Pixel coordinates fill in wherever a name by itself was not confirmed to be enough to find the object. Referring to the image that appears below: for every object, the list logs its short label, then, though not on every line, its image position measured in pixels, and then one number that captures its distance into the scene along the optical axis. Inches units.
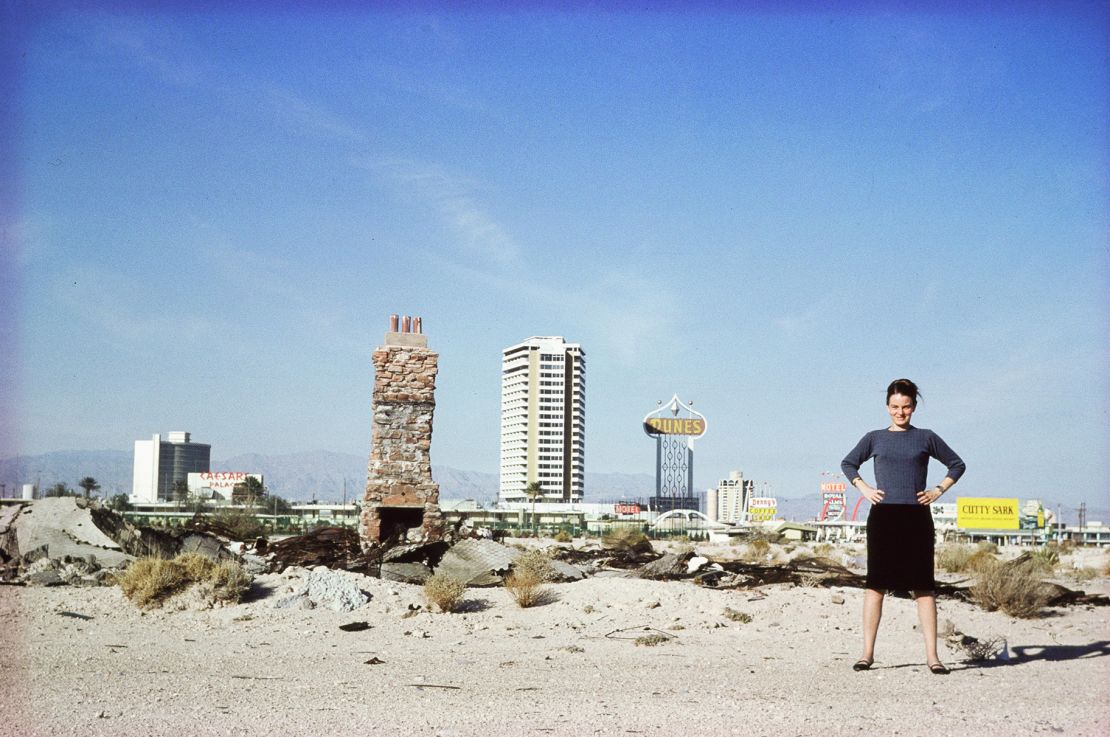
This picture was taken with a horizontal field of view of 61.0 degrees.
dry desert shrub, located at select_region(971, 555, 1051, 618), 429.4
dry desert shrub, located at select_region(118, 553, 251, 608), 427.5
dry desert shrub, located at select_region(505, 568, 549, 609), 442.9
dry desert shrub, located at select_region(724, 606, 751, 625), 411.8
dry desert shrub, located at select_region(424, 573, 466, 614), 422.6
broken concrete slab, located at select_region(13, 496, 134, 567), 512.1
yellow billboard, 2928.2
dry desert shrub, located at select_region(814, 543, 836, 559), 969.4
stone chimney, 601.0
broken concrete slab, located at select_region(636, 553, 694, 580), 545.0
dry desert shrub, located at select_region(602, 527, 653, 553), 721.6
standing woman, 253.8
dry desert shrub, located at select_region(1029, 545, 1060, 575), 659.8
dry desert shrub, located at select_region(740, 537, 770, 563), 890.9
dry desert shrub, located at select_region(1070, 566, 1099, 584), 669.2
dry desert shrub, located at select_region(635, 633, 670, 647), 355.9
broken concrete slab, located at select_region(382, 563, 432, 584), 485.7
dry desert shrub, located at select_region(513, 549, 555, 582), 479.5
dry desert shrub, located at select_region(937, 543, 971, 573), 688.4
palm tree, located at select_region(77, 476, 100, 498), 3686.0
